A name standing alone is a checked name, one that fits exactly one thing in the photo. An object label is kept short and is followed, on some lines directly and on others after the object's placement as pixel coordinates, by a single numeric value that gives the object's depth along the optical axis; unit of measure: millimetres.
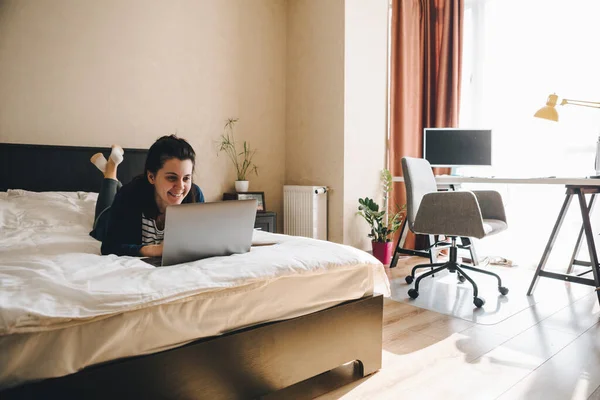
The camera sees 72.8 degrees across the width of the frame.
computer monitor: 3514
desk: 2355
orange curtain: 3930
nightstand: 3359
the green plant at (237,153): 3678
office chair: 2410
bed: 903
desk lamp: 2824
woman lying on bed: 1531
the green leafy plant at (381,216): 3543
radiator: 3596
